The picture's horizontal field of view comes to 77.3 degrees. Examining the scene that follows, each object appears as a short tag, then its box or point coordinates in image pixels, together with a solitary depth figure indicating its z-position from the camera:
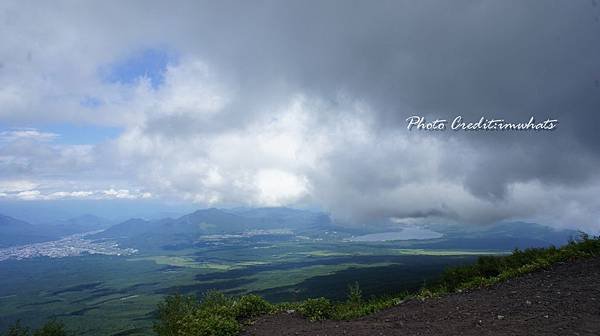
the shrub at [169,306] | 27.14
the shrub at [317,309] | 16.95
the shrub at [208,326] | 14.66
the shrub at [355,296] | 19.88
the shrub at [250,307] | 17.70
